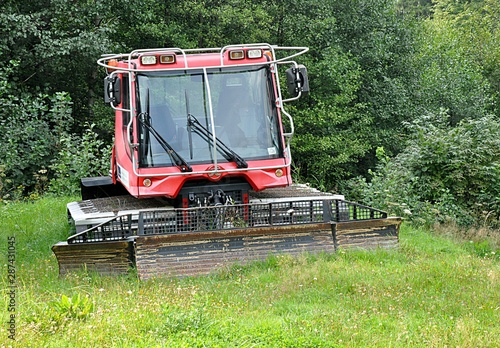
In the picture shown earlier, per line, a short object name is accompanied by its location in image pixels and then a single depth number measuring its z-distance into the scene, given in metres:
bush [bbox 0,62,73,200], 17.87
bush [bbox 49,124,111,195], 16.36
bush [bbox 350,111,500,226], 15.09
